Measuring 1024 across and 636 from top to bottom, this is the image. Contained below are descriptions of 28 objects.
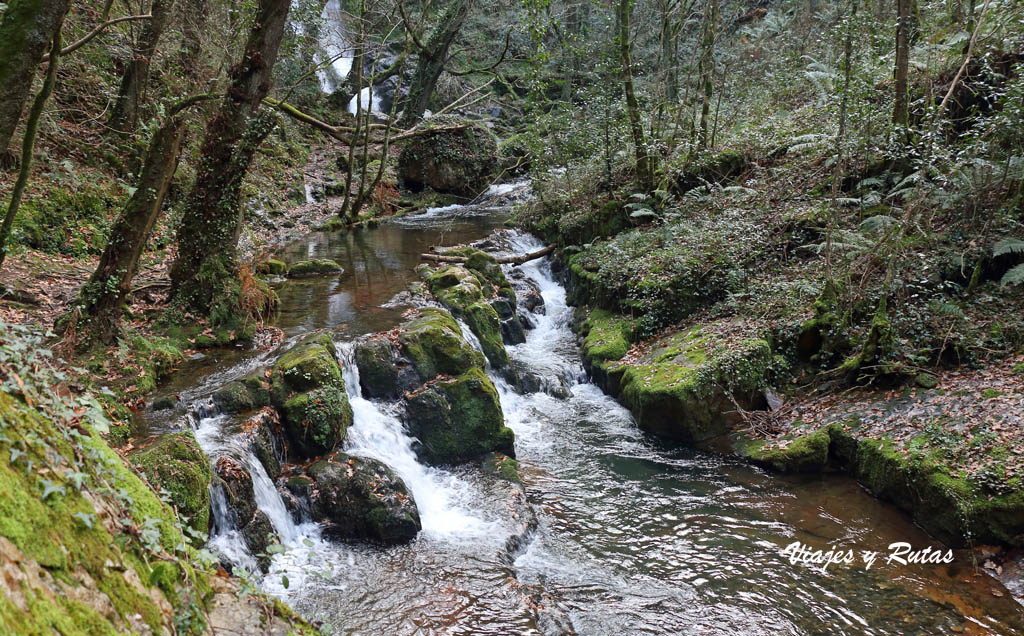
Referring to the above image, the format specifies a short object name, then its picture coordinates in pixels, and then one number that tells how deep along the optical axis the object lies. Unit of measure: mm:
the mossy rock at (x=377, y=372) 8578
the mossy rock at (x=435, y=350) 8984
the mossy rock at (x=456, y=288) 11320
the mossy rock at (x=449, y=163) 24172
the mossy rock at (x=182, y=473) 4832
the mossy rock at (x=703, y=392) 8930
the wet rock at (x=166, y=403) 6640
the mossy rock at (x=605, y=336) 11375
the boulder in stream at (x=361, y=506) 6523
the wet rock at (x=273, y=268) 12320
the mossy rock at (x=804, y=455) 7902
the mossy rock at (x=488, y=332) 11055
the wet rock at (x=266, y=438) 6500
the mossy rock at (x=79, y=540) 1963
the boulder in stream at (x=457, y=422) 8367
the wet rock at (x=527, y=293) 14592
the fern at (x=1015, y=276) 7773
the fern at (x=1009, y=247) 8008
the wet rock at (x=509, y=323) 12961
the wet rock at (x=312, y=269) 13188
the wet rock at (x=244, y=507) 5695
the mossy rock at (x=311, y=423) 7070
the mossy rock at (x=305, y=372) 7355
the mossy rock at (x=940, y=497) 5926
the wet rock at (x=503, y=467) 7973
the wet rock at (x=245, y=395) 6934
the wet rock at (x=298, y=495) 6465
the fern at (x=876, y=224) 9406
